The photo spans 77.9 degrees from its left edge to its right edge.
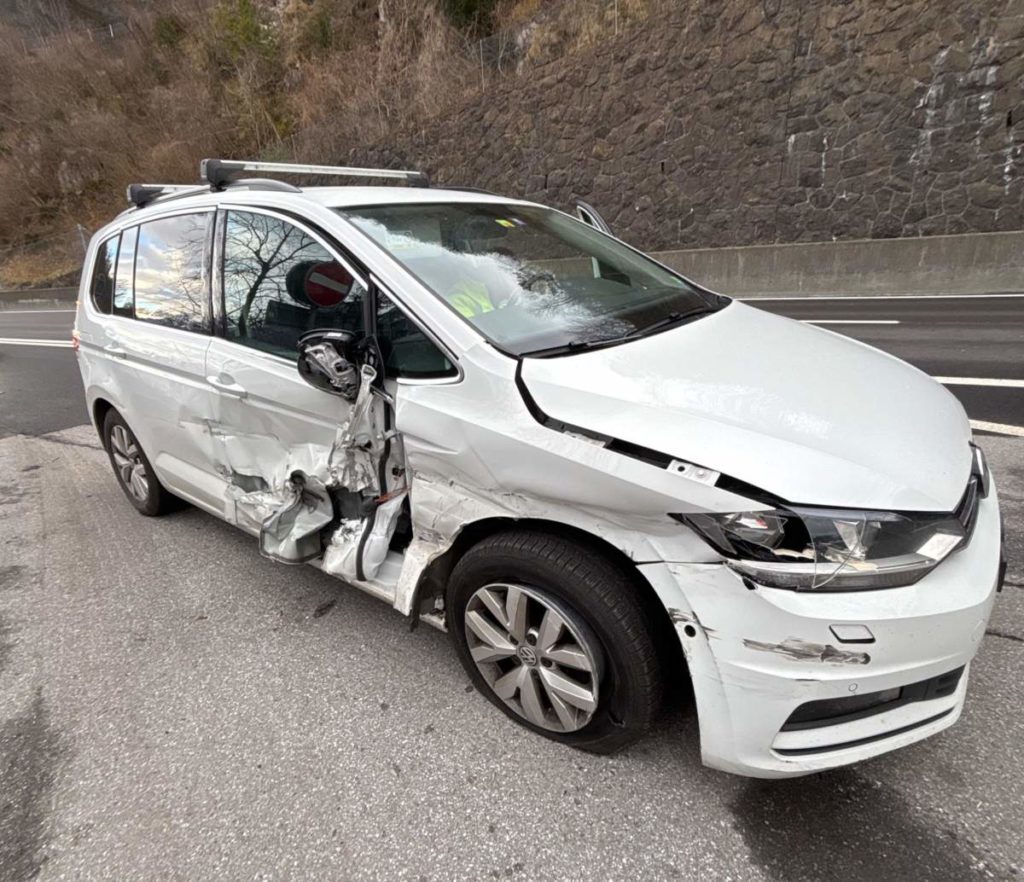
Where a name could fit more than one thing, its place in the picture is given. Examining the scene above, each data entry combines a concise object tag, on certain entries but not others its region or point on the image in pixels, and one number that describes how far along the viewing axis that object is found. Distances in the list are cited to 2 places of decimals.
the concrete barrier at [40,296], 26.05
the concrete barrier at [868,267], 10.22
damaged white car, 1.57
